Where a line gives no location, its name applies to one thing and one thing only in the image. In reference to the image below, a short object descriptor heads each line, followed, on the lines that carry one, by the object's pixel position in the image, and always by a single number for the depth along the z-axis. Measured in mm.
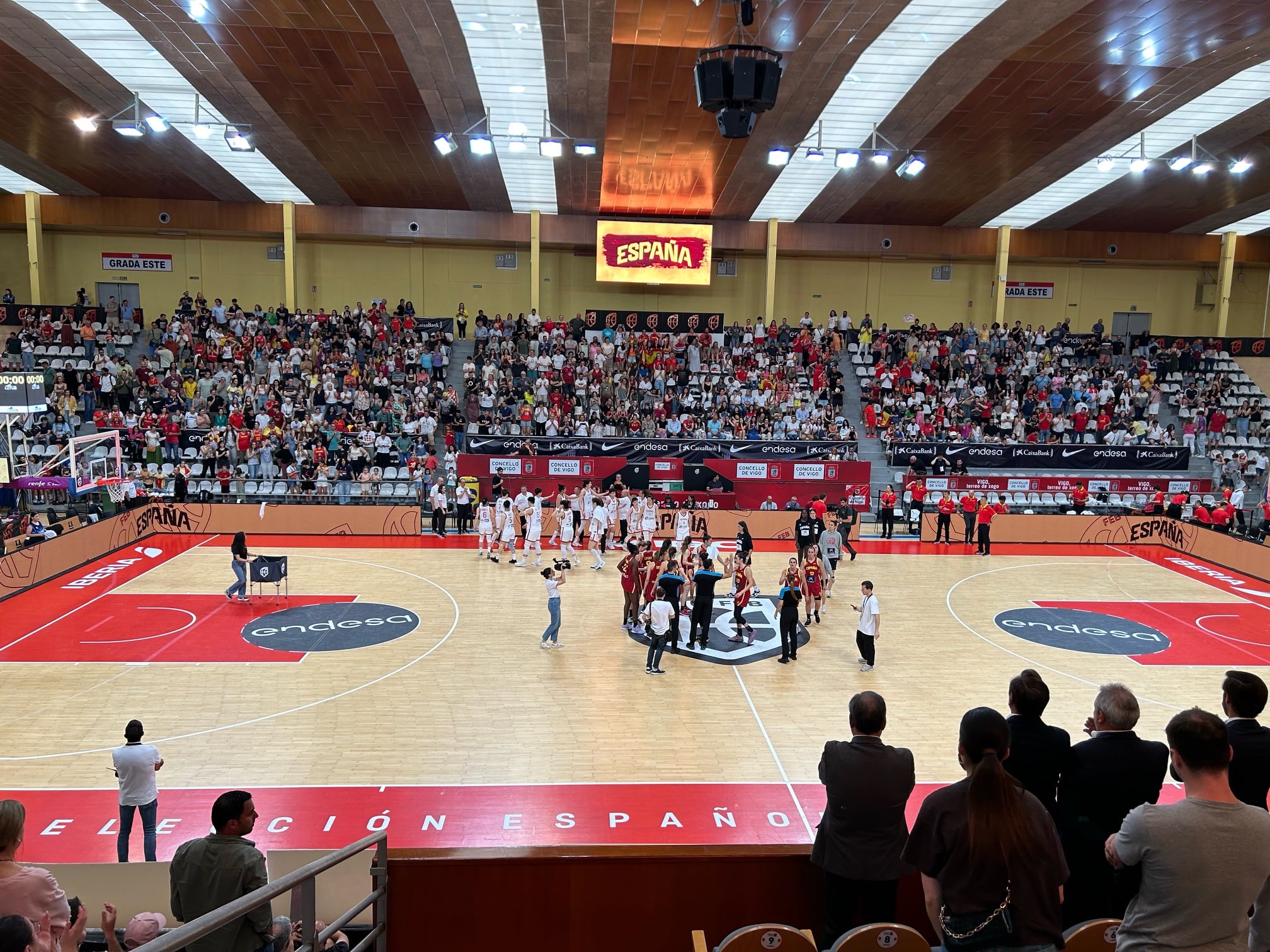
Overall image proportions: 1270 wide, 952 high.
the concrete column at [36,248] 33844
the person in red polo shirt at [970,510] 24219
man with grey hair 4391
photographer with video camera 13883
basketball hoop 22572
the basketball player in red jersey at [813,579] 16047
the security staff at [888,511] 24562
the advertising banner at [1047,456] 28625
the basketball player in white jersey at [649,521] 22594
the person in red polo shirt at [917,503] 25578
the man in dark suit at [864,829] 4477
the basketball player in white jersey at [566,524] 20938
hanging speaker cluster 12391
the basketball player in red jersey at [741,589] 15242
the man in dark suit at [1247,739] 4496
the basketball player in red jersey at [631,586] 15250
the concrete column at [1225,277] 36875
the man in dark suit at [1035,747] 4551
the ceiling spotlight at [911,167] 24344
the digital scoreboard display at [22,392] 21406
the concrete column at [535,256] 34938
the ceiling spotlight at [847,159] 23688
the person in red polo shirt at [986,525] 22766
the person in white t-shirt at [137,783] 7883
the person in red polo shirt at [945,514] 24422
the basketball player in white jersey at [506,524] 20938
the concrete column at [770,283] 35812
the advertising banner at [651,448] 26359
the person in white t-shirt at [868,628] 13391
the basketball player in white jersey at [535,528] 20531
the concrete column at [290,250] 34594
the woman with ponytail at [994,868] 3553
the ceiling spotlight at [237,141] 23062
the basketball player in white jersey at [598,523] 21328
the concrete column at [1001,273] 36500
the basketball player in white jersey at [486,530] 21266
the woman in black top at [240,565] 16453
